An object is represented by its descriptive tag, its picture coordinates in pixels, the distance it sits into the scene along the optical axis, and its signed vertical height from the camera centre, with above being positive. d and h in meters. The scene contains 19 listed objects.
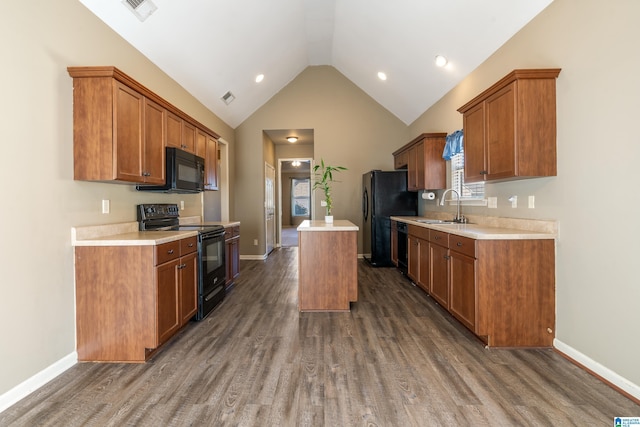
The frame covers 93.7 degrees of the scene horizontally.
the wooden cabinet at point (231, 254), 3.91 -0.59
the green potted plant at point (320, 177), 3.59 +0.74
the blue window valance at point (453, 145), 3.78 +0.84
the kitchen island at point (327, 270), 3.15 -0.63
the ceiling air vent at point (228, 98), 4.78 +1.84
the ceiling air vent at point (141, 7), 2.49 +1.75
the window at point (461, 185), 3.45 +0.30
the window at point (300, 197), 14.42 +0.64
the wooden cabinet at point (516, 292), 2.30 -0.64
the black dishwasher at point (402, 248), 4.45 -0.60
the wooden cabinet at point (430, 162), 4.30 +0.69
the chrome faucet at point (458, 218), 3.66 -0.11
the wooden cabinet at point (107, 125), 2.11 +0.63
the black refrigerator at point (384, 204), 5.21 +0.09
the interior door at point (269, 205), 6.50 +0.13
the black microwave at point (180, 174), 2.89 +0.38
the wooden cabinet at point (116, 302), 2.13 -0.65
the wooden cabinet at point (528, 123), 2.27 +0.66
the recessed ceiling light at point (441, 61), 3.68 +1.85
